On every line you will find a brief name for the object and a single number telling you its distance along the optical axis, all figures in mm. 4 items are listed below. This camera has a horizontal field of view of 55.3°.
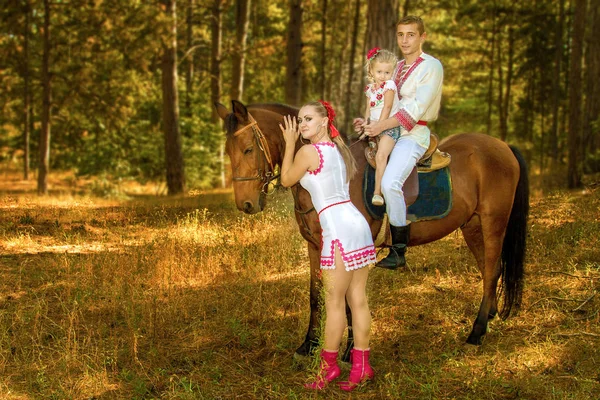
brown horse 4805
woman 4371
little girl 4773
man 4938
